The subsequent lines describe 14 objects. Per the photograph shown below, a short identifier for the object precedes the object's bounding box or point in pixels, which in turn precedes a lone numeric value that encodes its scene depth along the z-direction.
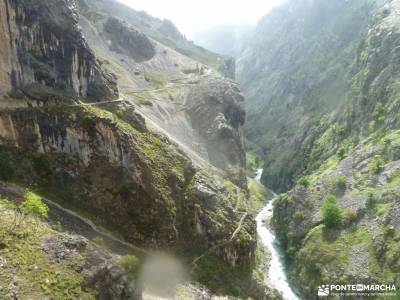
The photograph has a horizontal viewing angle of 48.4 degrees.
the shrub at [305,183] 131.75
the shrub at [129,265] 62.38
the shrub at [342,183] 119.44
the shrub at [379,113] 139.48
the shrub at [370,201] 103.64
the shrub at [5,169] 73.13
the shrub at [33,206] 63.84
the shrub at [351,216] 104.07
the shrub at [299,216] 120.94
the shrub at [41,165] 79.88
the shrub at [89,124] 85.69
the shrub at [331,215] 106.38
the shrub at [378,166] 113.26
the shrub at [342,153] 141.41
